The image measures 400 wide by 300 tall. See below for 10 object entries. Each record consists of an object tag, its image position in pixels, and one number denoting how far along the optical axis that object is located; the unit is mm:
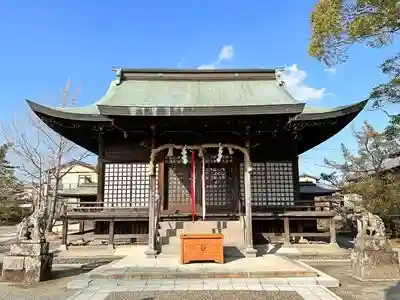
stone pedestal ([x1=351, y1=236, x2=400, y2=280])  8138
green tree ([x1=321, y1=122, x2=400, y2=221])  16734
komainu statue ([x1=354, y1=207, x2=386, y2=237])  8525
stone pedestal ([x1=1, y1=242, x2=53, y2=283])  8156
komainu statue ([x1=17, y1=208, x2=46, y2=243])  8503
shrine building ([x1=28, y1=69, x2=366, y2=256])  13047
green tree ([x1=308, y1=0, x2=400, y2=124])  7812
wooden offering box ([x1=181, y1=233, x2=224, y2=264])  9422
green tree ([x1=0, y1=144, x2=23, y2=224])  28359
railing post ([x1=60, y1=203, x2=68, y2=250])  13488
